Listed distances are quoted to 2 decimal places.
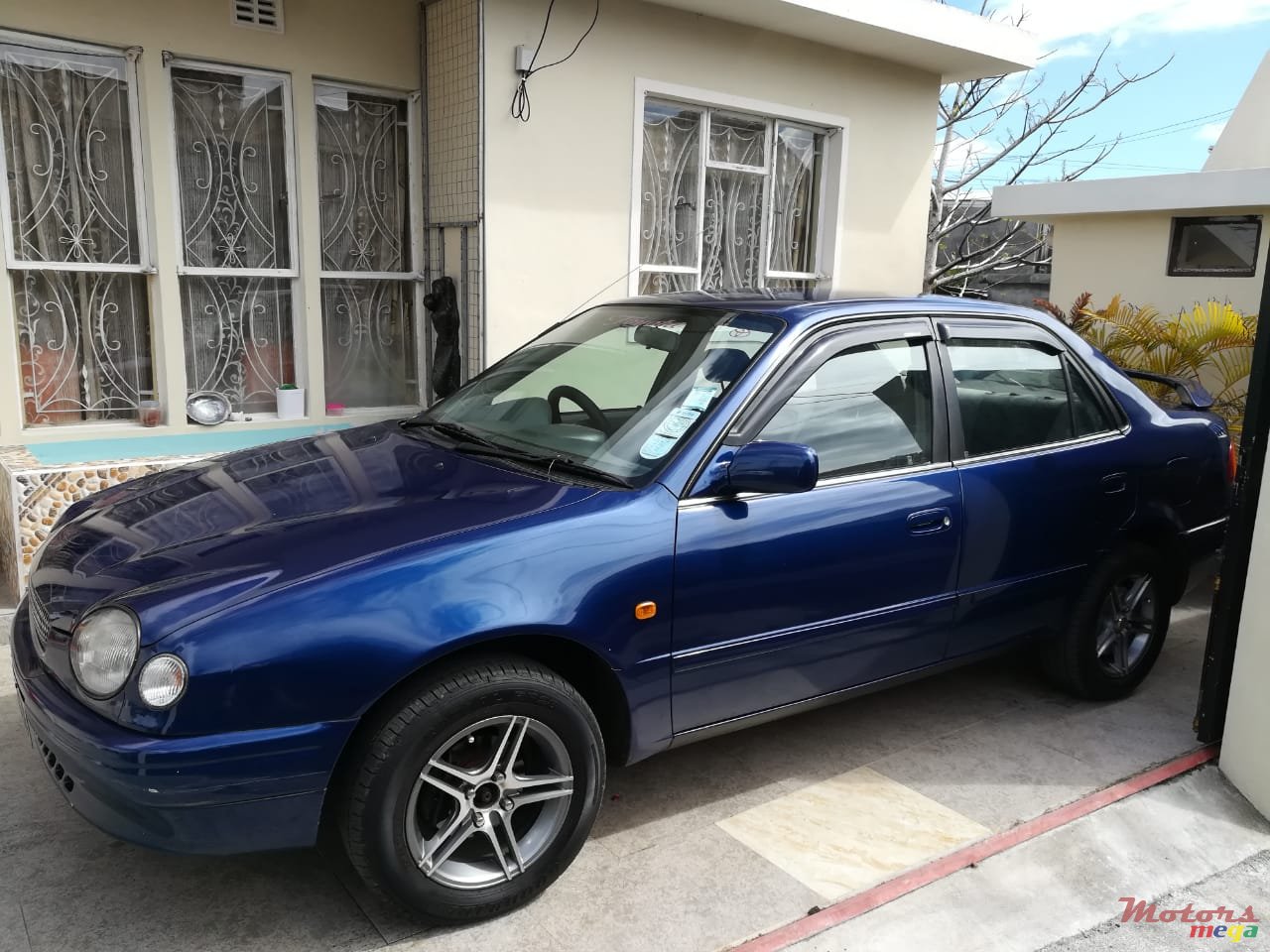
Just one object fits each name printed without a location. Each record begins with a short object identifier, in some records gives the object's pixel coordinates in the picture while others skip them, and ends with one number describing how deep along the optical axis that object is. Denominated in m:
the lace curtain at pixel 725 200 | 7.73
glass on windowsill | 6.34
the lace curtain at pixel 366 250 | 6.91
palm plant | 6.82
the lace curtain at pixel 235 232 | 6.37
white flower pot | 6.81
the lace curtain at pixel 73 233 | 5.85
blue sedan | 2.51
